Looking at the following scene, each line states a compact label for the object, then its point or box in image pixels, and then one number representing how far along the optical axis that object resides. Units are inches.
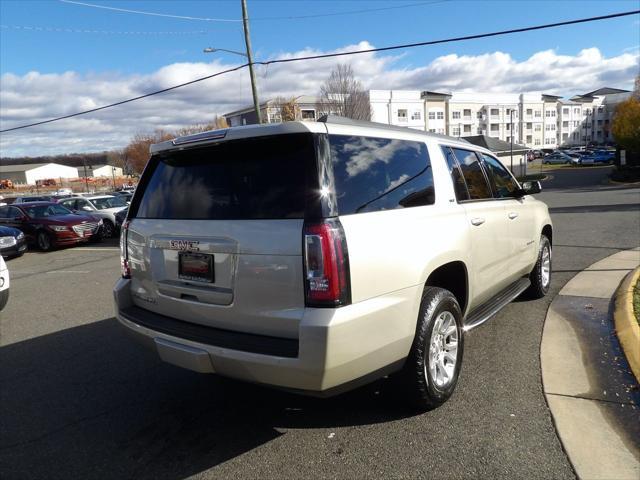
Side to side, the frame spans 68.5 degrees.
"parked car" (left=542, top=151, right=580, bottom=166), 2382.4
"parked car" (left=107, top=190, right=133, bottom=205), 746.8
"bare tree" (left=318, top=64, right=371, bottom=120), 1790.1
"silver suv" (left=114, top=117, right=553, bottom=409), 100.0
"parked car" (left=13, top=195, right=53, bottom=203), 1181.8
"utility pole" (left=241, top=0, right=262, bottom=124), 768.3
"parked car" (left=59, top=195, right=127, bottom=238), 644.1
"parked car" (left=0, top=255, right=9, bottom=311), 249.1
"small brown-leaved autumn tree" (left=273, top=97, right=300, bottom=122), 1641.2
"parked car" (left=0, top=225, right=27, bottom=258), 470.3
